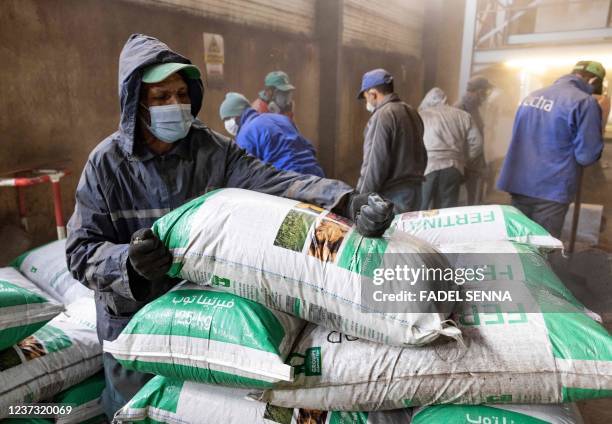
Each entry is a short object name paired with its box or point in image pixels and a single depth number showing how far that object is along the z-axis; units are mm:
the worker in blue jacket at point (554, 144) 3125
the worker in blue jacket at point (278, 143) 3031
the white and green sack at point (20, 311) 1514
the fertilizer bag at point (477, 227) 1715
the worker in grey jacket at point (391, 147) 3234
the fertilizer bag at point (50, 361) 1531
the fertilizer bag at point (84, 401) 1699
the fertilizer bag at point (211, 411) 1322
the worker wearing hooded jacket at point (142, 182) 1487
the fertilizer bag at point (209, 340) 1216
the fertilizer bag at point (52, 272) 2307
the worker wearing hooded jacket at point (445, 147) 4336
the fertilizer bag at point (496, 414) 1185
